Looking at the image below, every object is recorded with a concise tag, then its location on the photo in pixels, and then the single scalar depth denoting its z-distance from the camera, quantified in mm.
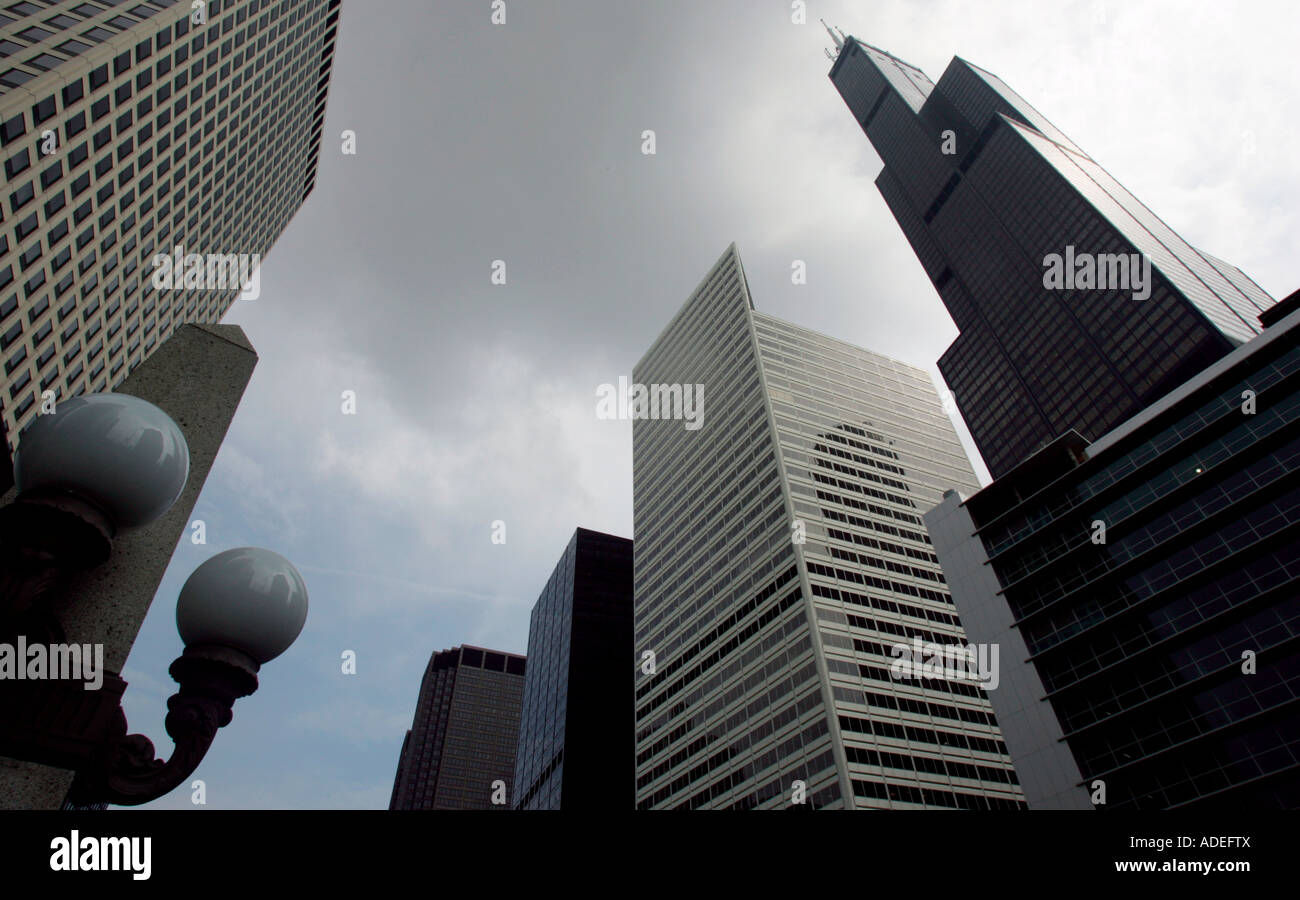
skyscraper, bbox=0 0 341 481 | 43125
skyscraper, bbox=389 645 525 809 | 189875
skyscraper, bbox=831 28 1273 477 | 119562
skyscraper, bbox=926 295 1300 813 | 37531
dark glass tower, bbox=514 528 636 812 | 117812
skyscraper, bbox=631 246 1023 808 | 67312
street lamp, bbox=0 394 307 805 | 3816
